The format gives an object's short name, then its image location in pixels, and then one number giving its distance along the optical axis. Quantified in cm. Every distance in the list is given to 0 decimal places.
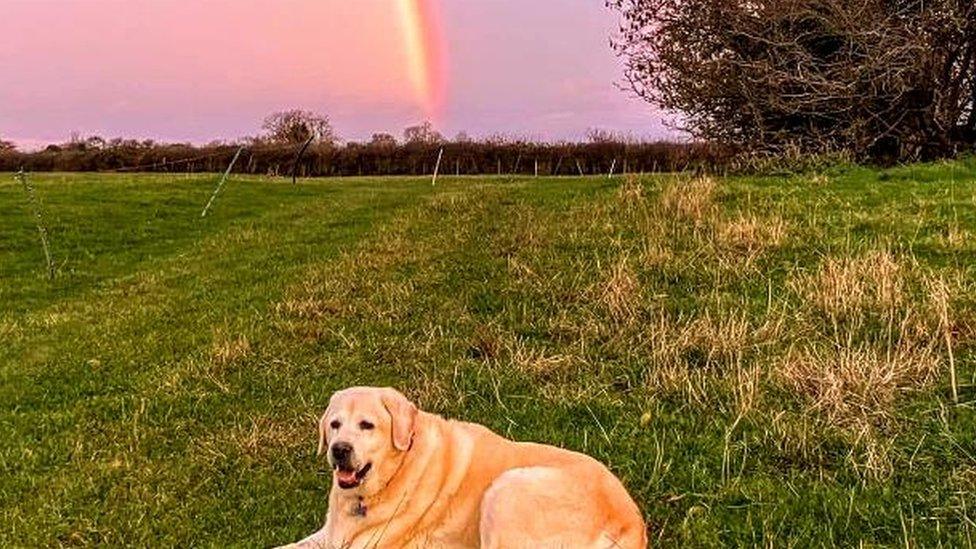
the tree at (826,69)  2516
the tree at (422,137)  6825
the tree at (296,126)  8670
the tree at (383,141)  6706
